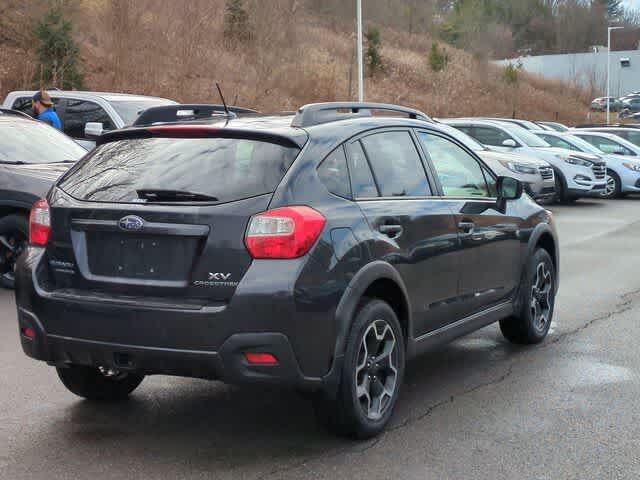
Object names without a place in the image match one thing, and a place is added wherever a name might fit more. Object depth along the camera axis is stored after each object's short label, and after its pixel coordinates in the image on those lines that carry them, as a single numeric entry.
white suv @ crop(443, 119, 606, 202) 20.94
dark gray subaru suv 4.60
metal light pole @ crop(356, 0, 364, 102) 30.43
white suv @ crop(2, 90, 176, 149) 14.20
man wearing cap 13.79
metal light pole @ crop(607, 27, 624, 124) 57.71
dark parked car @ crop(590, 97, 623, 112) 65.44
